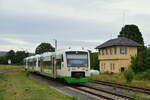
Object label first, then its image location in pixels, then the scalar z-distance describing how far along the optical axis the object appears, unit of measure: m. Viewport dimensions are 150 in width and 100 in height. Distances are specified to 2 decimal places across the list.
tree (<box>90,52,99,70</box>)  69.12
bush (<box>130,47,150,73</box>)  42.47
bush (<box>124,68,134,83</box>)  29.84
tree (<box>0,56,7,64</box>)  139.12
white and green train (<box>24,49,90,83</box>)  26.61
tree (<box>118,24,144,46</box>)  81.95
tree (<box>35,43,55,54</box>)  139.25
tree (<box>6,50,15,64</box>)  132.66
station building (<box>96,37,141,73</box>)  55.47
